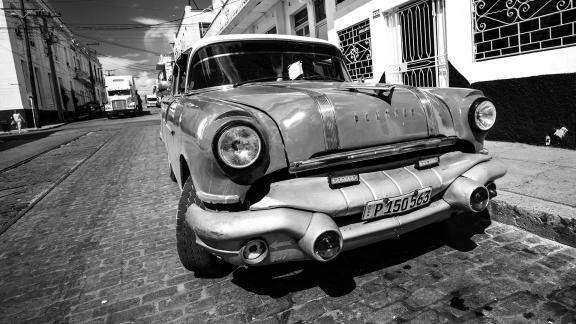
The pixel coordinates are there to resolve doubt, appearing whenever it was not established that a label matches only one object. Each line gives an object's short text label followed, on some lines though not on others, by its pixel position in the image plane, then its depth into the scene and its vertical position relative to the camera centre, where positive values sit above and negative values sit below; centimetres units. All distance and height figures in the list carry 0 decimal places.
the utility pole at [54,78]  3017 +405
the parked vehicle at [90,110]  3703 +163
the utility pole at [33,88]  2431 +280
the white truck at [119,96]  2831 +200
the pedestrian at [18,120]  2273 +85
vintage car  196 -38
